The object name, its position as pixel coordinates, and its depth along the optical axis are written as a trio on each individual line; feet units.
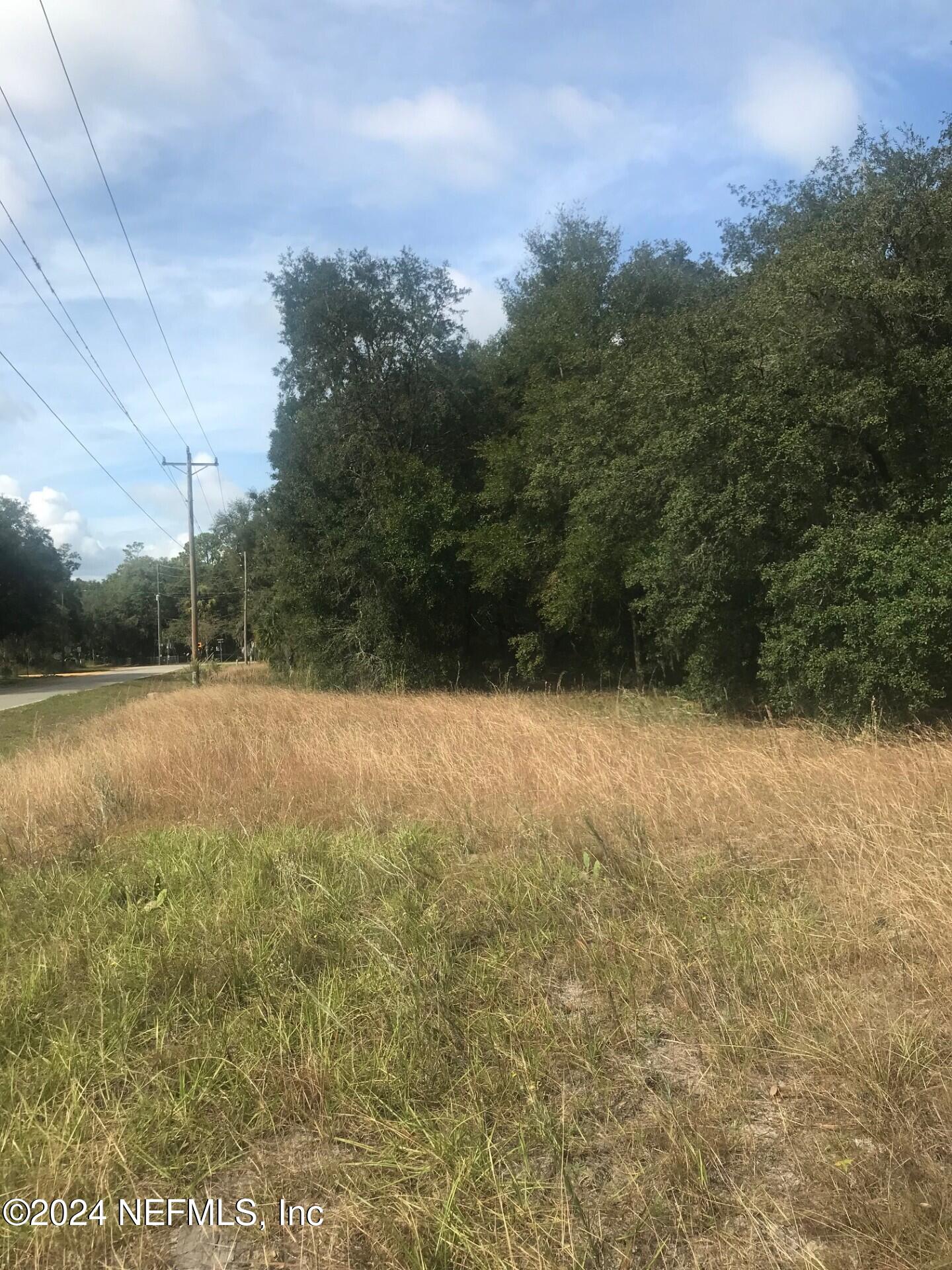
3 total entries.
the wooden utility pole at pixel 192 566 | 107.96
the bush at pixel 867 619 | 35.19
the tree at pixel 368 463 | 78.74
